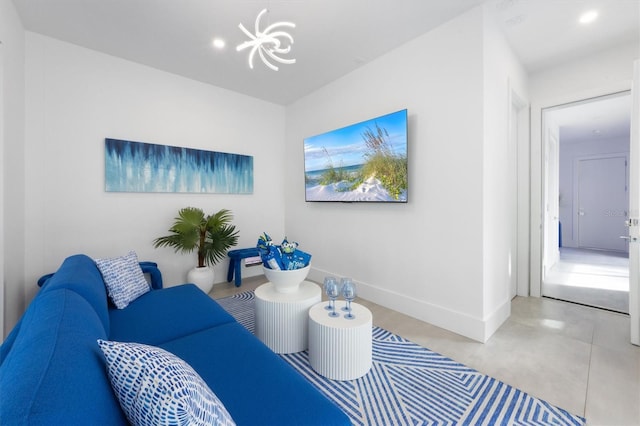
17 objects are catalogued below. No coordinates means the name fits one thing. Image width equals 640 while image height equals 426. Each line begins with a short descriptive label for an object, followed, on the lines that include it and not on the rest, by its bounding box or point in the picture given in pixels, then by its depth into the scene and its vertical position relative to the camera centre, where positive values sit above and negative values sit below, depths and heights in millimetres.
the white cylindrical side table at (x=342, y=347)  1727 -897
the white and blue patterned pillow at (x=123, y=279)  1992 -536
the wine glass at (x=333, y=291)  1947 -583
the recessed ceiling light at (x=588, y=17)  2266 +1698
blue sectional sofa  607 -549
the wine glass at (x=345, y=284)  1917 -522
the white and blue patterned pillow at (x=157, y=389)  675 -487
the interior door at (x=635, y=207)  2125 +39
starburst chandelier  1901 +1263
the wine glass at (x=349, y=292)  1888 -571
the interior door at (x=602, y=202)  5832 +232
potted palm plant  3182 -338
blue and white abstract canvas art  3010 +547
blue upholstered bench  3685 -673
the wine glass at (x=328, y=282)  1980 -531
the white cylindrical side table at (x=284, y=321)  2023 -848
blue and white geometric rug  1454 -1121
